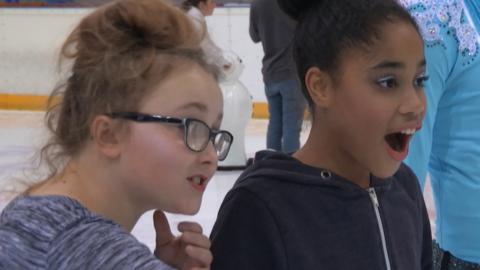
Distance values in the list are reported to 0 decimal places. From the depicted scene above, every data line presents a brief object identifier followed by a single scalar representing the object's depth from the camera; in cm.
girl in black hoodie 190
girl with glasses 180
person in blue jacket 211
